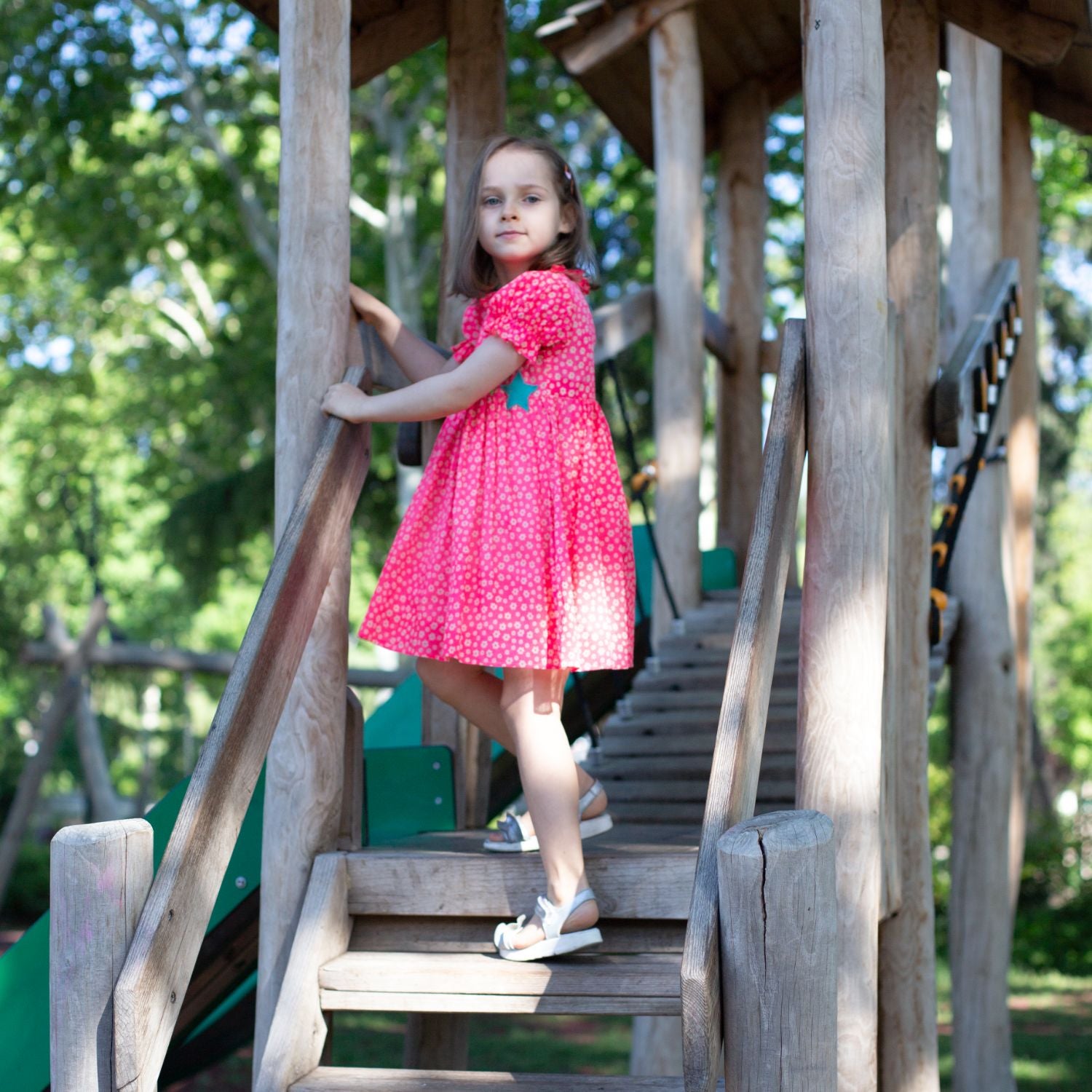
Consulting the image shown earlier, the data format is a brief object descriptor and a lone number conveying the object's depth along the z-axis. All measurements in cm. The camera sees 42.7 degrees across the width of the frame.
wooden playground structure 207
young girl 270
